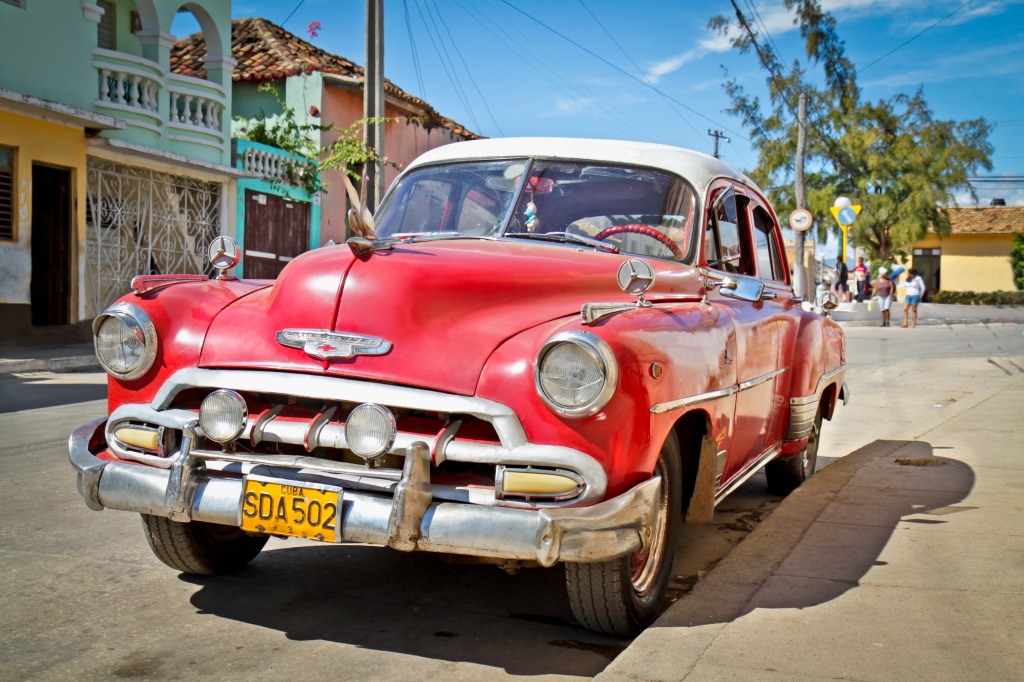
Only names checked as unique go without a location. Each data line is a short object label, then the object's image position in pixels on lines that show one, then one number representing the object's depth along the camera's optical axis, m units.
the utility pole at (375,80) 15.77
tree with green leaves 45.41
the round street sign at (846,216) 22.72
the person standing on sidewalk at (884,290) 27.81
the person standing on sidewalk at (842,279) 28.19
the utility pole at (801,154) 32.78
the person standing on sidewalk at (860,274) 32.94
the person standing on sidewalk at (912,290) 24.31
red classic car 2.94
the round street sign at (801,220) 23.02
